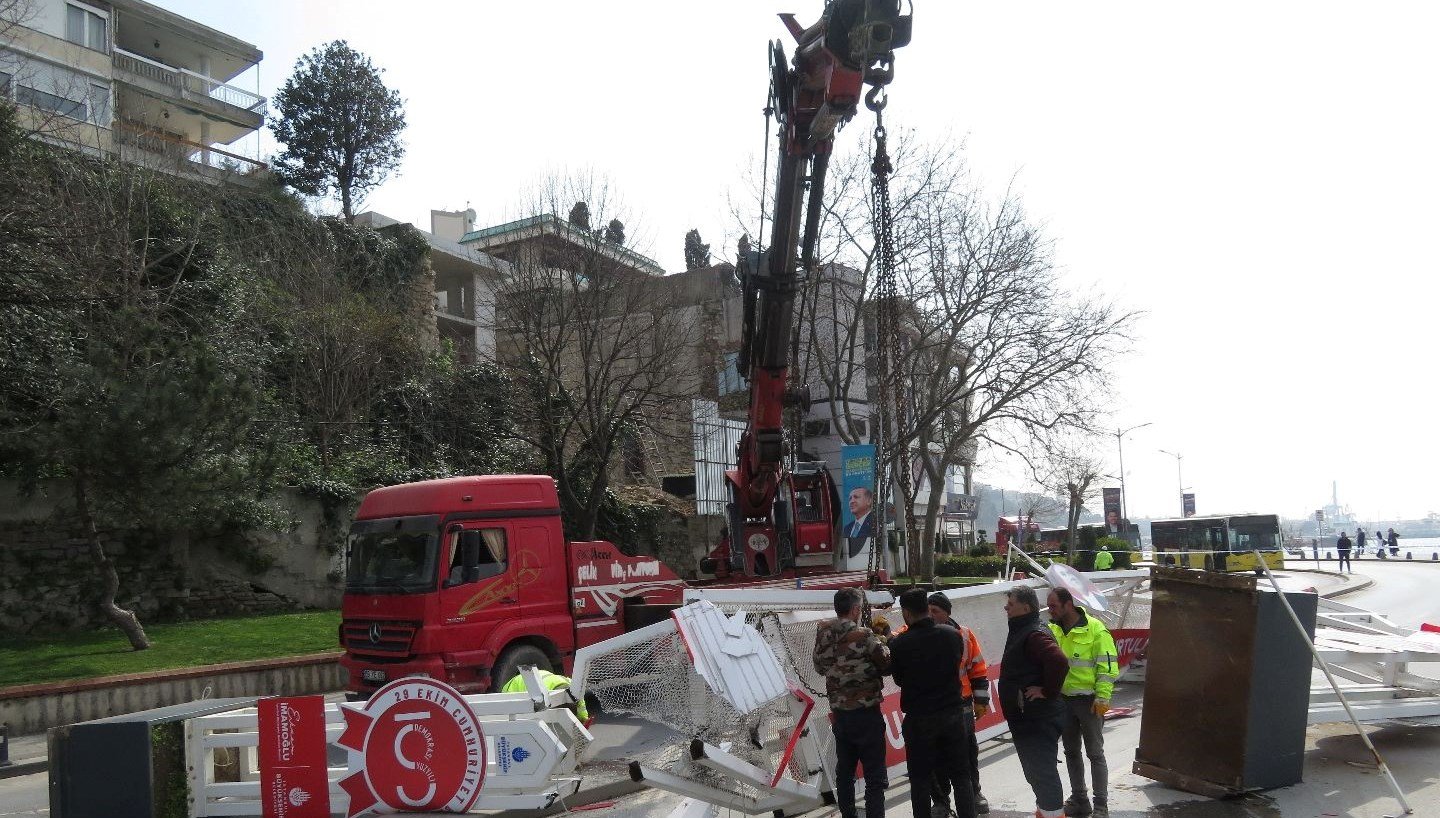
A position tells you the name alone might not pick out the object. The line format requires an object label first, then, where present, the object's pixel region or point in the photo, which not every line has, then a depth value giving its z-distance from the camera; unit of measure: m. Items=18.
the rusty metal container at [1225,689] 7.80
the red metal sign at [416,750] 7.12
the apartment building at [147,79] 25.66
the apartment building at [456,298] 31.36
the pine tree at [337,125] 36.75
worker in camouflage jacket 6.70
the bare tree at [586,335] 23.12
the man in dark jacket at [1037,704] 6.76
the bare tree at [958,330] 26.83
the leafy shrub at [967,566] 36.78
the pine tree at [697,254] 35.19
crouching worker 7.78
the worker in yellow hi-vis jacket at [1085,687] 7.40
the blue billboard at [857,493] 21.89
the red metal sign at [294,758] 7.49
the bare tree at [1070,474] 28.85
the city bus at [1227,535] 37.16
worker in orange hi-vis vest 7.69
